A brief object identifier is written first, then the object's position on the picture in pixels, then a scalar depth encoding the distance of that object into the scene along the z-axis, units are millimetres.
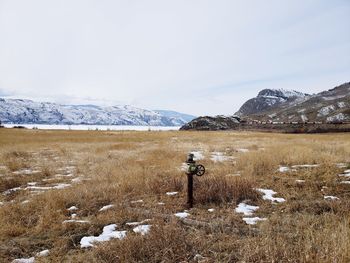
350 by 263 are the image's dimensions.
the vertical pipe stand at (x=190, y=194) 7965
